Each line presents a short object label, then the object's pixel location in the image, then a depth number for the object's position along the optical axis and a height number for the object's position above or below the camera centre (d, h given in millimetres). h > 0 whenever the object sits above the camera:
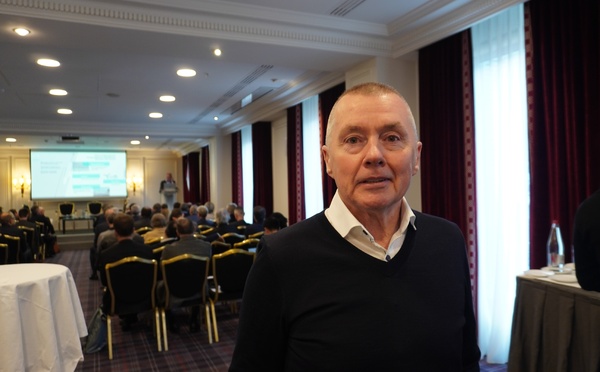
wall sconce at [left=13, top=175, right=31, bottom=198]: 16172 +314
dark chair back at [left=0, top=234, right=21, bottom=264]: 6441 -782
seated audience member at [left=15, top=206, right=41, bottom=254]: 8136 -591
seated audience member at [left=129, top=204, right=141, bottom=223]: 8945 -449
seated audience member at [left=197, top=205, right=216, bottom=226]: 7570 -506
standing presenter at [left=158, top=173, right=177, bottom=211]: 16859 +18
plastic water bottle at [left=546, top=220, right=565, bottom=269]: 3020 -453
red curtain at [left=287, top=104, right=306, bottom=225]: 7160 +368
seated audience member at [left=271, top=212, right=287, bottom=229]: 5224 -383
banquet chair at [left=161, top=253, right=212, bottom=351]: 4051 -852
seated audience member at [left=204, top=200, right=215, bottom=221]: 9594 -478
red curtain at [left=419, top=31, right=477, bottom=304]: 4027 +478
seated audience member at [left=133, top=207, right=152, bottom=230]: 7682 -536
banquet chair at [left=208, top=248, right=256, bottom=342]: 4281 -839
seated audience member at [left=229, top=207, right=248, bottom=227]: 7264 -443
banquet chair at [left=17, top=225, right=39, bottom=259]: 7867 -786
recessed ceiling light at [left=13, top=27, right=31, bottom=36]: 3553 +1311
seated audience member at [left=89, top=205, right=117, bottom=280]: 7254 -947
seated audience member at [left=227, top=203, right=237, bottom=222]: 7611 -395
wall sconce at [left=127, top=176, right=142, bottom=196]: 17666 +330
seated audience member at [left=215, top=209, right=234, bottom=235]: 6578 -527
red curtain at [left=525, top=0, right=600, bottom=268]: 2988 +509
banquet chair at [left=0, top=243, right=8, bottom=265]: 5844 -833
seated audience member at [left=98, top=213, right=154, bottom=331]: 3988 -548
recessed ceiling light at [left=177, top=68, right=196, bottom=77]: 5612 +1510
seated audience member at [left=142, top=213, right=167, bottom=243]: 6414 -552
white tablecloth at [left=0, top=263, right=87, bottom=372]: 2533 -790
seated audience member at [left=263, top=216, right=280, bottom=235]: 5074 -430
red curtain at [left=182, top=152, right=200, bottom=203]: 14695 +447
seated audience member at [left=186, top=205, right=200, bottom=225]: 8610 -455
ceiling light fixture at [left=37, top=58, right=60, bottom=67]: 5066 +1514
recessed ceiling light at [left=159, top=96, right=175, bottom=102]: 7246 +1517
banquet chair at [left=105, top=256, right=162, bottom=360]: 3836 -851
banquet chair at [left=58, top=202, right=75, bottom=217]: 15359 -603
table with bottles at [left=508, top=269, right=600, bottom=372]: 2355 -827
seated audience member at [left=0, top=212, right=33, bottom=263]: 6766 -608
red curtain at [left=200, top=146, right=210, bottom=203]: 12516 +371
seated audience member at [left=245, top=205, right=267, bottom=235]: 6819 -436
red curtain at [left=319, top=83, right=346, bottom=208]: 5905 +1005
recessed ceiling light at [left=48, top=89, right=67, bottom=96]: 6605 +1516
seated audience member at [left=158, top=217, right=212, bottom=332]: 4309 -556
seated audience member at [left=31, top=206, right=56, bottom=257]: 10180 -898
